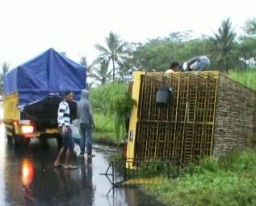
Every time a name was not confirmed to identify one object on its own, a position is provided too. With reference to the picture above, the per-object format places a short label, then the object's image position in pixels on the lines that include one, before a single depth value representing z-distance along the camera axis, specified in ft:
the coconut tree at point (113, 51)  227.40
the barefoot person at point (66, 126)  40.40
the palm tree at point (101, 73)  214.90
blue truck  50.93
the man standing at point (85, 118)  44.32
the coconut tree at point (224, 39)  188.44
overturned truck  33.35
